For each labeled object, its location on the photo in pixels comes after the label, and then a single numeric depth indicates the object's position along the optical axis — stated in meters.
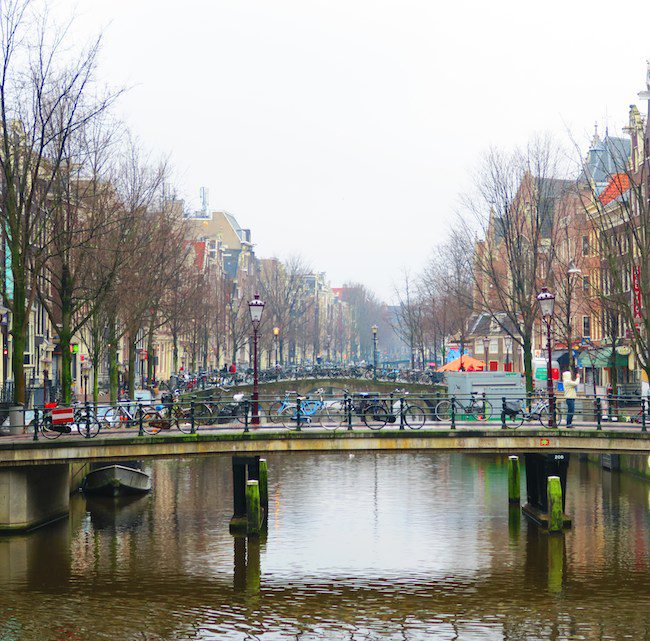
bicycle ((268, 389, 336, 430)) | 37.56
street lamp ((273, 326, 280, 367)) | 121.01
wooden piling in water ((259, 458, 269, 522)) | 42.90
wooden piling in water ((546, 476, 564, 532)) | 38.22
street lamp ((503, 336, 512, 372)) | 104.54
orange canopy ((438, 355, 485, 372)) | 81.75
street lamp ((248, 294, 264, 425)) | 39.81
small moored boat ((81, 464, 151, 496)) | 48.44
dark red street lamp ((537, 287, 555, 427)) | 37.94
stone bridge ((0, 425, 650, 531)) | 35.94
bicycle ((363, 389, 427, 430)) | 37.38
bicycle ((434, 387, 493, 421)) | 38.03
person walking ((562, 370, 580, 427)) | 38.51
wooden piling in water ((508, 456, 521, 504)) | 45.37
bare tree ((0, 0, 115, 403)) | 38.66
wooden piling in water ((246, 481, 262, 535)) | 38.38
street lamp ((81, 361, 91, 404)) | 80.56
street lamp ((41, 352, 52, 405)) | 66.62
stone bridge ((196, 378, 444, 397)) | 90.06
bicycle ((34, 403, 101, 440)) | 36.44
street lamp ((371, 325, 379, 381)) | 95.23
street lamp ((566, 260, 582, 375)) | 61.19
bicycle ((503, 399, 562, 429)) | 37.94
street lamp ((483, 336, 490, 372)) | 110.97
